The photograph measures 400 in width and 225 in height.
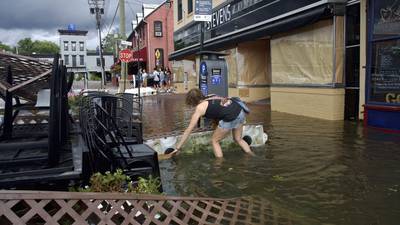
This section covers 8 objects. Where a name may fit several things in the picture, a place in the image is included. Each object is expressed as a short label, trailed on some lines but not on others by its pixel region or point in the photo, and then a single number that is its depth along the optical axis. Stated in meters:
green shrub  4.01
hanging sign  10.16
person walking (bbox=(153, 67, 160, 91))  32.75
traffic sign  19.16
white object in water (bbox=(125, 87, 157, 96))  26.91
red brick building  40.66
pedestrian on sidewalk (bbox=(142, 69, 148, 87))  34.66
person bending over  6.99
